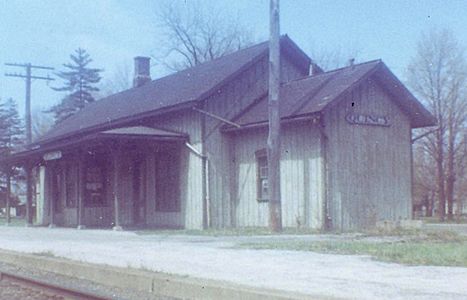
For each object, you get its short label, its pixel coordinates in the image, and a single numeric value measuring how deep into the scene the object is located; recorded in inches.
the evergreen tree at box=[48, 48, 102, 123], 2603.3
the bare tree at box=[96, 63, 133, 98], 2640.3
